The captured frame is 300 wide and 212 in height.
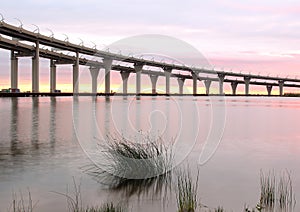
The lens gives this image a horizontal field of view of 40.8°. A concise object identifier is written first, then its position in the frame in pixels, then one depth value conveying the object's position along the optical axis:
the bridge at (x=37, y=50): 81.19
